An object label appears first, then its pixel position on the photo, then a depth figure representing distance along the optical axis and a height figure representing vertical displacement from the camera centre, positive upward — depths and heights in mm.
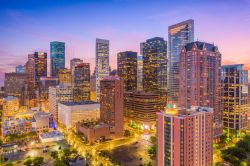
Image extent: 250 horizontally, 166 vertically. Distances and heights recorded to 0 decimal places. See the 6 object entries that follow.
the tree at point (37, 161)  84381 -33009
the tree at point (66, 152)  94288 -32875
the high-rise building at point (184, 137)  65812 -18509
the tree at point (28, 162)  84938 -33564
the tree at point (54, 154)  93031 -33580
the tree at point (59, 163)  78988 -31713
